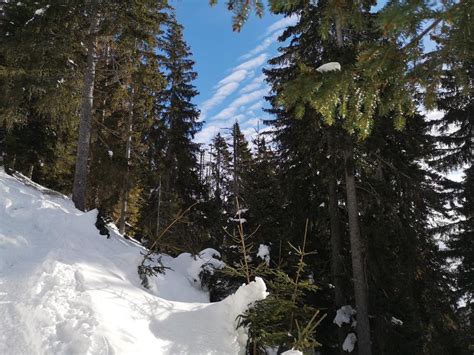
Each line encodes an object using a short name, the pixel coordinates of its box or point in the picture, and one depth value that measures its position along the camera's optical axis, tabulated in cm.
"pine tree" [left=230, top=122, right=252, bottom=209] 2660
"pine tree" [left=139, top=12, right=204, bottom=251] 2192
